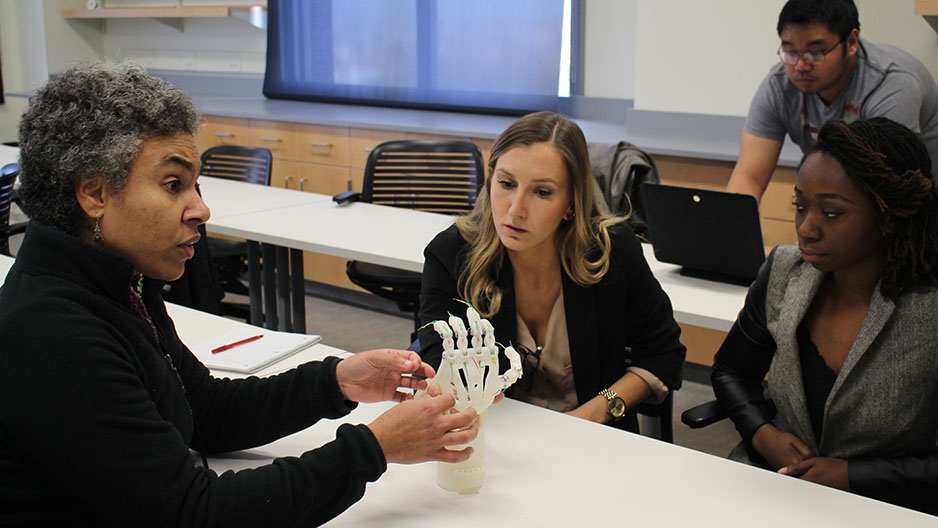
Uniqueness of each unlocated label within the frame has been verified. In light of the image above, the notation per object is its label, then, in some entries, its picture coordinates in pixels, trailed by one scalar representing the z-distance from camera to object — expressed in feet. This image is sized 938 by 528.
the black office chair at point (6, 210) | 10.71
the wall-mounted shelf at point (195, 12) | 18.83
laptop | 7.16
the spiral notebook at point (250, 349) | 5.93
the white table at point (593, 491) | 4.17
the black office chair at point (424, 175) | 11.84
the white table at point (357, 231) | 7.36
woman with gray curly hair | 3.29
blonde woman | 6.02
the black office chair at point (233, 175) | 12.34
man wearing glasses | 8.15
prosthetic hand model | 4.31
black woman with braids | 5.15
